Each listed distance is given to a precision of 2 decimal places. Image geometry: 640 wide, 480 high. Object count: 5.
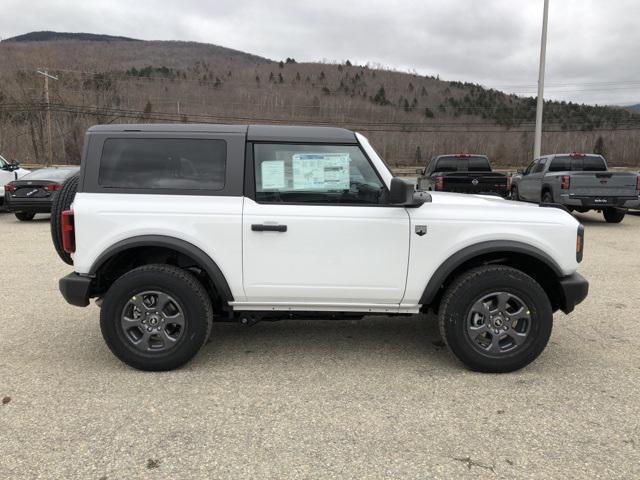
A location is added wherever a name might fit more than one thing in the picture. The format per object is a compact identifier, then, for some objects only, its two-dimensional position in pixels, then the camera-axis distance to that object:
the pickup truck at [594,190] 11.88
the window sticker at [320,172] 3.83
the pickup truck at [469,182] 13.34
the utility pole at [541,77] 19.86
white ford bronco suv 3.72
